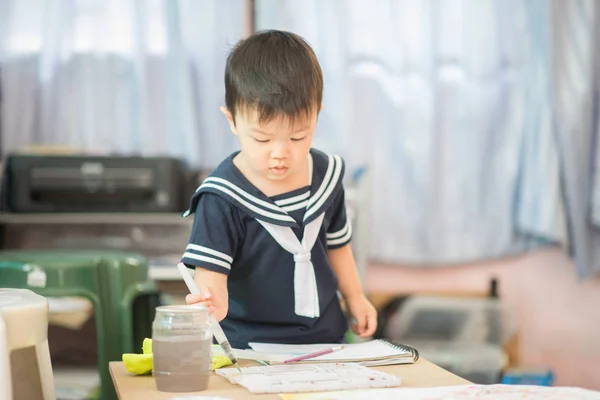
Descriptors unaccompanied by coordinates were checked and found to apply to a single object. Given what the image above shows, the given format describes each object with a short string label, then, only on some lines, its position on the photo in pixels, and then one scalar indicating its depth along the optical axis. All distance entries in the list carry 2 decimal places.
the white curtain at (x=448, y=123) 4.63
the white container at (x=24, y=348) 1.85
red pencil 2.03
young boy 2.14
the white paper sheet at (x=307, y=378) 1.86
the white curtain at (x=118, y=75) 4.35
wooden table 1.85
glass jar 1.86
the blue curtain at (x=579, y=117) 4.58
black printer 3.98
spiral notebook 2.04
